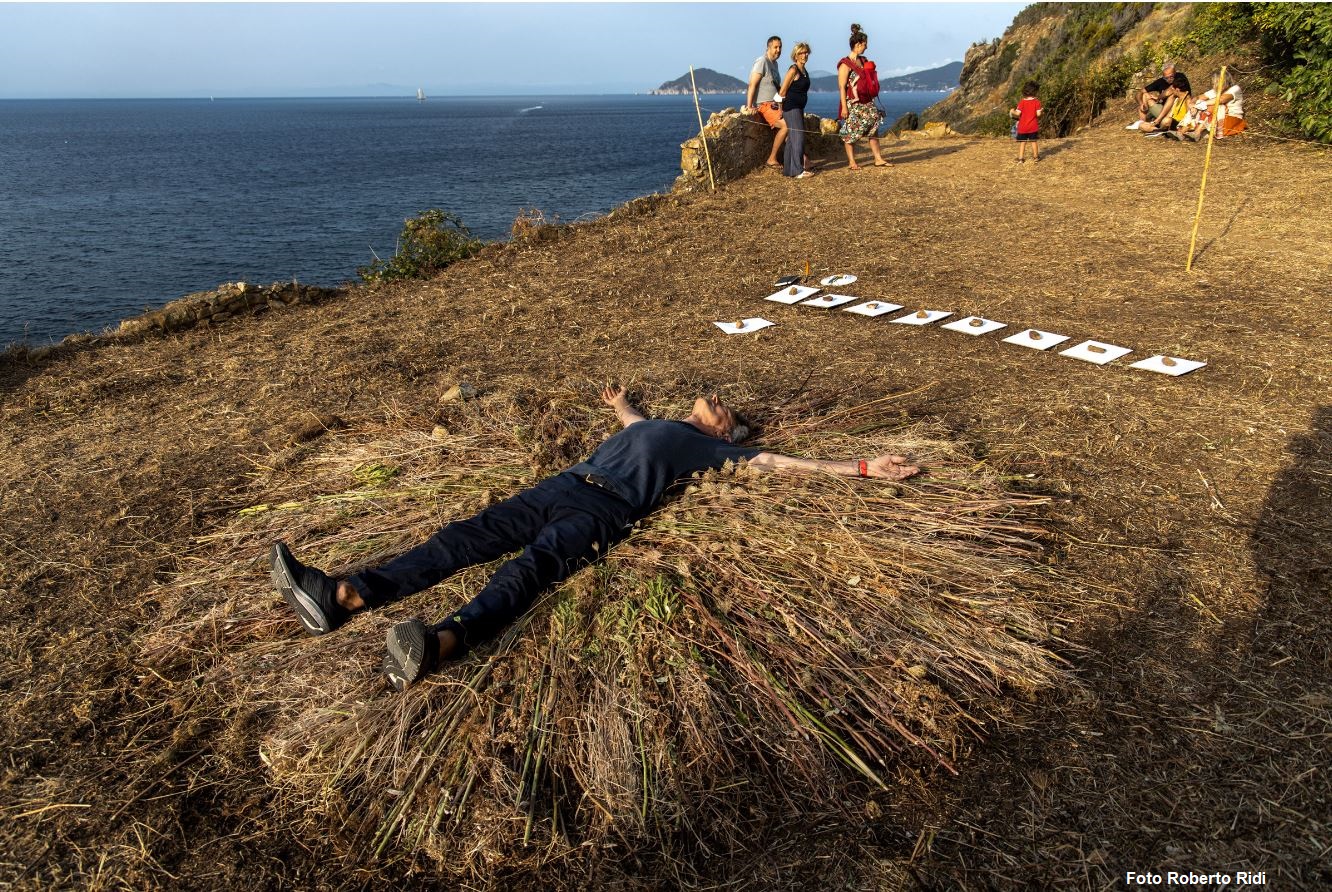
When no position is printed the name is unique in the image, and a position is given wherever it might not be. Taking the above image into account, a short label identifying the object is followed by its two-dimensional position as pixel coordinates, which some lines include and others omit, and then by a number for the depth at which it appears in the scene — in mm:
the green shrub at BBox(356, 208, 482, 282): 10016
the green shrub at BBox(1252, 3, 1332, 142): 11234
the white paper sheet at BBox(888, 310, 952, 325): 7051
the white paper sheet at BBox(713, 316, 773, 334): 7164
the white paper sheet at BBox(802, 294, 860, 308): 7691
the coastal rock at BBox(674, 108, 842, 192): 13180
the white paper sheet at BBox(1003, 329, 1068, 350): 6355
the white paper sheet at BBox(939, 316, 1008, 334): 6746
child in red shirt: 13094
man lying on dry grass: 3025
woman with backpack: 12695
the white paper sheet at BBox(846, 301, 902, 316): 7386
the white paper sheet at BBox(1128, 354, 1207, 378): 5677
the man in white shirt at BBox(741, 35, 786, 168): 13414
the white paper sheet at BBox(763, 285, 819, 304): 7938
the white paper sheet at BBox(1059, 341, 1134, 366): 5992
